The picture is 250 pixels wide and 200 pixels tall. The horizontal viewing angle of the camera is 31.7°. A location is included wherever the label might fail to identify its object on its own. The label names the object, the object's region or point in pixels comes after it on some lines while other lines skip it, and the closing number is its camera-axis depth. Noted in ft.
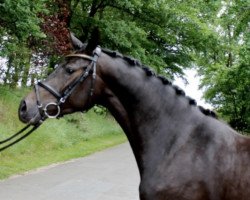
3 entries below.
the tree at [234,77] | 56.54
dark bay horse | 12.08
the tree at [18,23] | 37.58
